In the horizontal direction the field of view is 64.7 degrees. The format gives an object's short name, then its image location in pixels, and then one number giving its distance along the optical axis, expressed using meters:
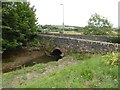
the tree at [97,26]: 14.12
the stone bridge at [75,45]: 7.08
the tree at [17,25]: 8.82
